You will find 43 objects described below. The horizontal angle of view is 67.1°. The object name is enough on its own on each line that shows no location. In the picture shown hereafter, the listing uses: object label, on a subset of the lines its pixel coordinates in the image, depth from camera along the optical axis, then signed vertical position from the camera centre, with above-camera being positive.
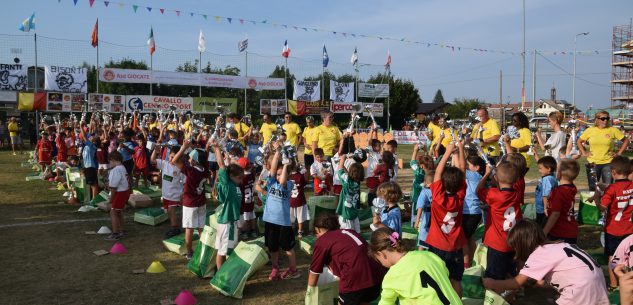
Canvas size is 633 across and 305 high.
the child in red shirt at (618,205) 5.59 -0.85
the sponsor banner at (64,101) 26.23 +1.77
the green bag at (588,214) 8.66 -1.47
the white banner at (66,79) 26.05 +3.02
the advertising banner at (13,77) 25.92 +3.07
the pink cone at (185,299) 5.25 -1.83
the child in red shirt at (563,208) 5.41 -0.86
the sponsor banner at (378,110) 36.78 +1.81
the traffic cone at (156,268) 6.39 -1.81
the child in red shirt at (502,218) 4.88 -0.89
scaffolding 58.31 +7.87
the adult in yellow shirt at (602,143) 9.19 -0.19
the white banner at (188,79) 27.98 +3.40
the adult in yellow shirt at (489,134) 8.50 -0.02
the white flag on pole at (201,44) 29.88 +5.59
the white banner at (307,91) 32.38 +2.88
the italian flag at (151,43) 28.80 +5.45
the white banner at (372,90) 35.72 +3.27
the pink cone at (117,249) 7.22 -1.76
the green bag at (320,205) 8.51 -1.29
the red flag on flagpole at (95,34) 27.22 +5.66
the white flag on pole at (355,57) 34.91 +5.57
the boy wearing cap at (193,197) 6.91 -0.93
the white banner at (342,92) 33.72 +2.97
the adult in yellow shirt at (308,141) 11.30 -0.19
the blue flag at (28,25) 25.39 +5.77
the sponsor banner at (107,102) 27.00 +1.82
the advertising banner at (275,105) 31.36 +1.86
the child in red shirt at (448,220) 4.73 -0.88
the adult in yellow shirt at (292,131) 12.65 +0.06
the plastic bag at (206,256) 6.10 -1.57
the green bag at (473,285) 5.20 -1.68
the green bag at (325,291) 4.55 -1.53
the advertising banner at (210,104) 29.91 +1.90
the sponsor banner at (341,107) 33.88 +1.86
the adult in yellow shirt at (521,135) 8.35 -0.03
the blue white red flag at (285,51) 32.50 +5.60
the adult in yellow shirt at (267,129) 12.85 +0.11
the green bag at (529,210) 8.18 -1.34
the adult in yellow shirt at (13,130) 24.80 +0.17
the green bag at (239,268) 5.46 -1.57
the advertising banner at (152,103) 28.38 +1.86
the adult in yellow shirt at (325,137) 10.91 -0.09
